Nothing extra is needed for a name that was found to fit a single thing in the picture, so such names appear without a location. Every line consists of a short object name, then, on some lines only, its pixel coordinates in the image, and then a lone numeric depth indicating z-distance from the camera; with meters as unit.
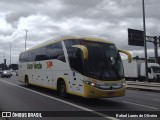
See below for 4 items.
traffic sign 53.07
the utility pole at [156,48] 58.78
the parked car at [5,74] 60.69
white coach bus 14.75
